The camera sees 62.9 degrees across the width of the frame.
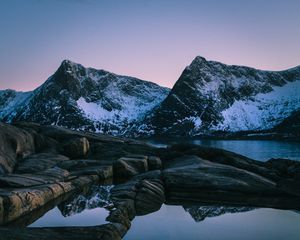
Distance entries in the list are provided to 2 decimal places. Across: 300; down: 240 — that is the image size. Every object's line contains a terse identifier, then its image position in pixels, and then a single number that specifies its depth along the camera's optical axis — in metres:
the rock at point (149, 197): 13.54
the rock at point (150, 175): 17.57
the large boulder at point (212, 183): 15.87
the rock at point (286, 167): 20.29
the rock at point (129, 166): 20.27
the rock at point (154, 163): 22.05
